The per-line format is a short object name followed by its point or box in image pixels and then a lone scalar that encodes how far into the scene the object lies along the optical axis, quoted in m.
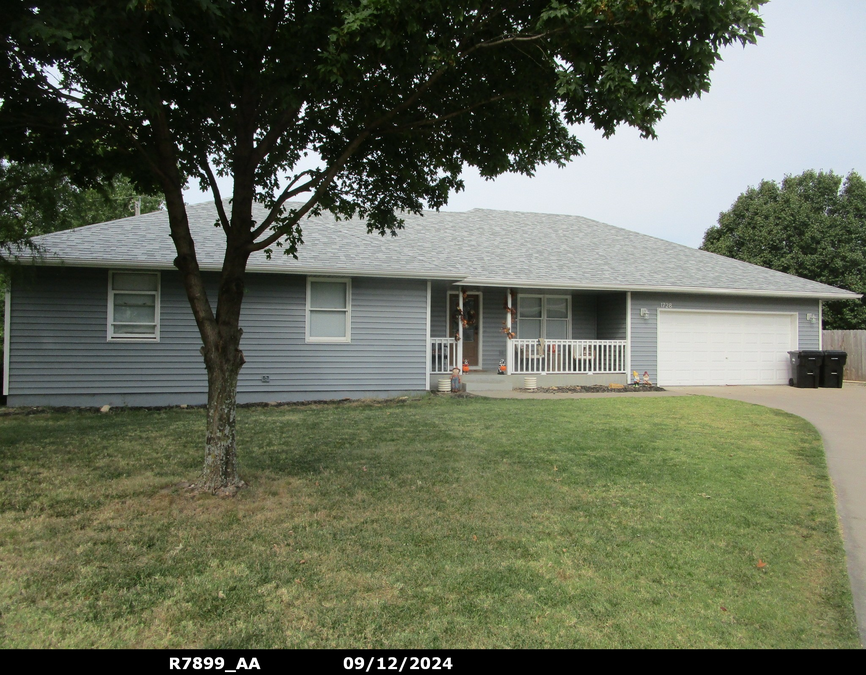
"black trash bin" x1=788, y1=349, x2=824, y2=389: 17.16
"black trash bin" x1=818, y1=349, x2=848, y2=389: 17.20
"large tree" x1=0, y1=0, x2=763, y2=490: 4.80
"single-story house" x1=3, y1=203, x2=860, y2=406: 12.16
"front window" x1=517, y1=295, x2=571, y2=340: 17.06
